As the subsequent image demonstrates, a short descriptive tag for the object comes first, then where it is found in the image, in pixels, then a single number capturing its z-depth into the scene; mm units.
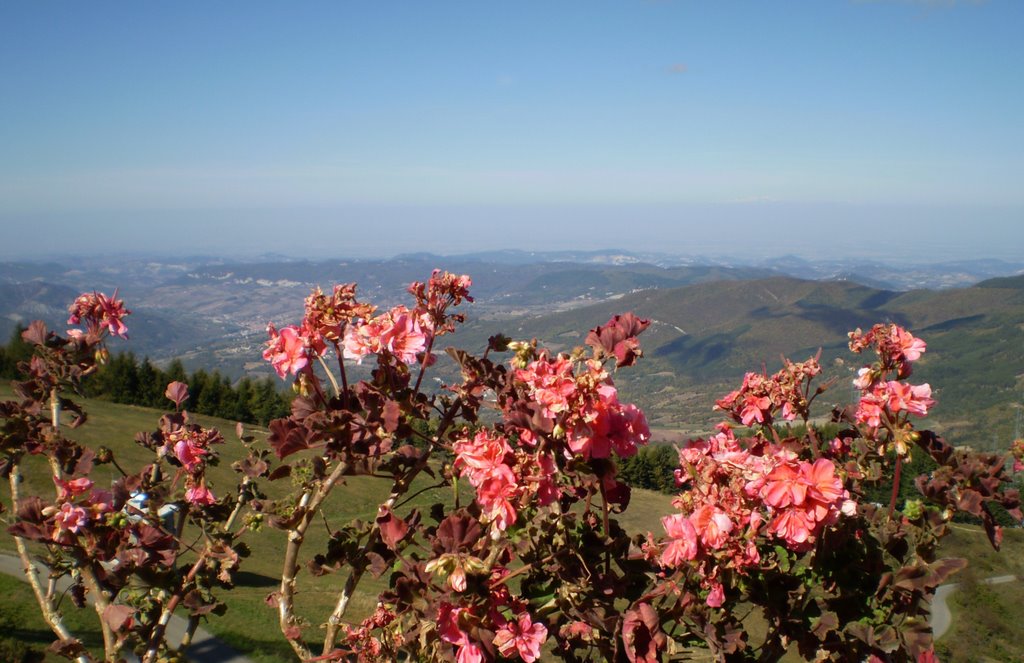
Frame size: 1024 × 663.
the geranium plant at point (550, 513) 699
